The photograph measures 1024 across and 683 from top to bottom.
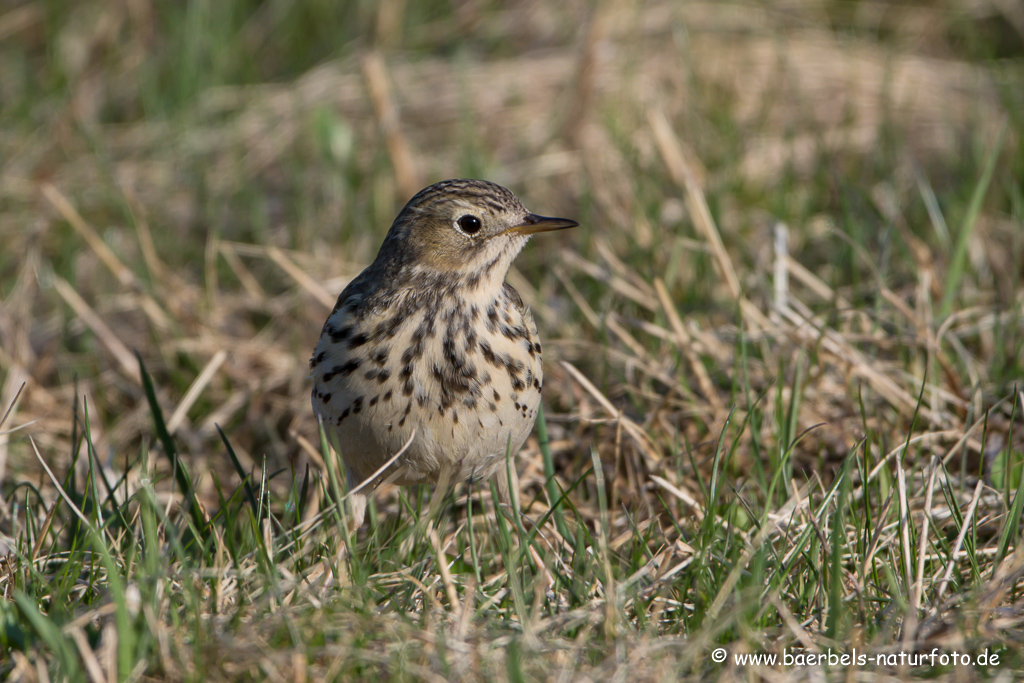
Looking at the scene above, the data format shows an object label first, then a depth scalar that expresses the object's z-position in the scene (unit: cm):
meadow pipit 750
